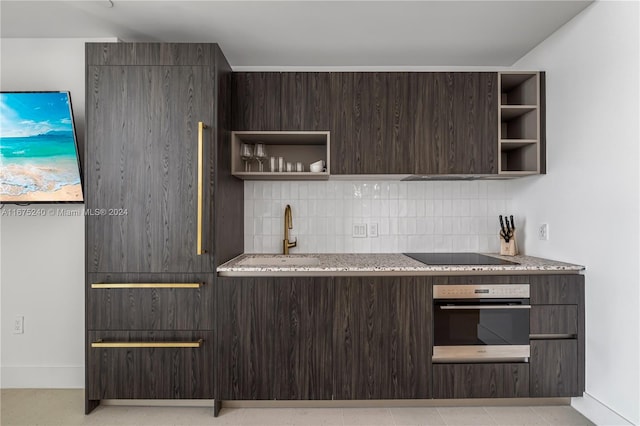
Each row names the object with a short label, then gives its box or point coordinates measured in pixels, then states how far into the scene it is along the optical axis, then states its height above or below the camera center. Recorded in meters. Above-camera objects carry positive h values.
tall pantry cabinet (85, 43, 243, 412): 2.22 +0.11
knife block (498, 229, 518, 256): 2.79 -0.25
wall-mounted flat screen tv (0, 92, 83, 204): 2.44 +0.41
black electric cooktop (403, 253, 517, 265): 2.38 -0.31
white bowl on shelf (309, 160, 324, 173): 2.62 +0.31
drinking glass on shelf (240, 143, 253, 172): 2.61 +0.41
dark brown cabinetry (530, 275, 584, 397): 2.25 -0.72
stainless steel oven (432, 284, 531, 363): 2.26 -0.64
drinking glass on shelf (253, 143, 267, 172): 2.64 +0.42
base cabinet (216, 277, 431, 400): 2.25 -0.74
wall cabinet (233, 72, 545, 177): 2.55 +0.65
